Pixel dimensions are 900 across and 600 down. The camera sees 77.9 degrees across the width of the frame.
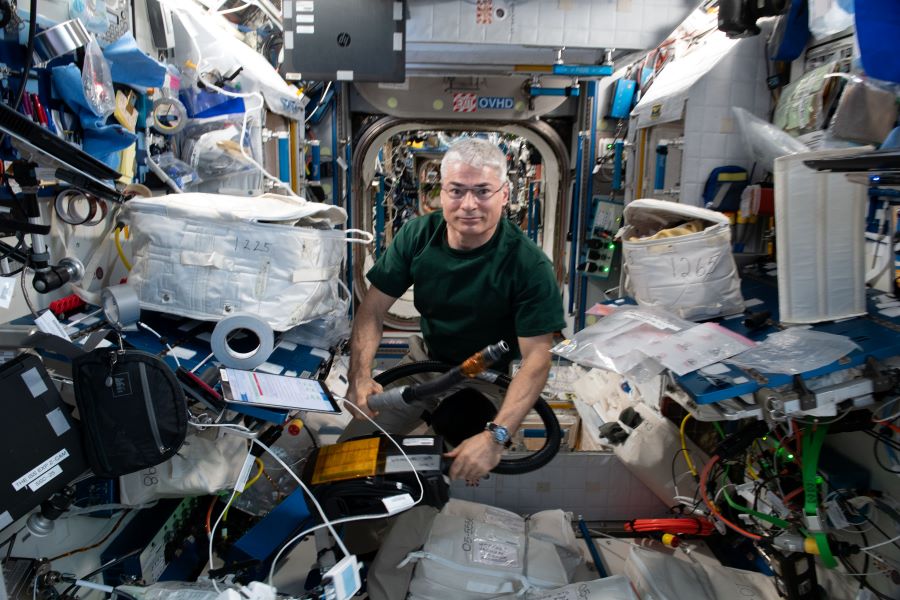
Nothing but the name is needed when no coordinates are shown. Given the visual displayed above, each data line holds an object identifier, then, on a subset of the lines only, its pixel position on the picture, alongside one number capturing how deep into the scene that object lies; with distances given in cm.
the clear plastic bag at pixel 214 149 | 273
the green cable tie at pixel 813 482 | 189
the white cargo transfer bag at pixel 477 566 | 216
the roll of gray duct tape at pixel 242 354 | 161
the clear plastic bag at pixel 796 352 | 174
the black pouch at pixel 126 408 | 132
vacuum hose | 208
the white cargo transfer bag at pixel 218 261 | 186
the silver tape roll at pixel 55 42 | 166
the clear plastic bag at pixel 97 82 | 181
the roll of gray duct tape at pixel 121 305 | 175
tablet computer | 147
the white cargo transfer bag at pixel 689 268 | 236
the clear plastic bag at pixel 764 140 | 276
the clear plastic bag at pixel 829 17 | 245
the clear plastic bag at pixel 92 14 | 187
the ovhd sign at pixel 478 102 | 505
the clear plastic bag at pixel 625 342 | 193
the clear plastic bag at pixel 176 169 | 250
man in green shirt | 220
